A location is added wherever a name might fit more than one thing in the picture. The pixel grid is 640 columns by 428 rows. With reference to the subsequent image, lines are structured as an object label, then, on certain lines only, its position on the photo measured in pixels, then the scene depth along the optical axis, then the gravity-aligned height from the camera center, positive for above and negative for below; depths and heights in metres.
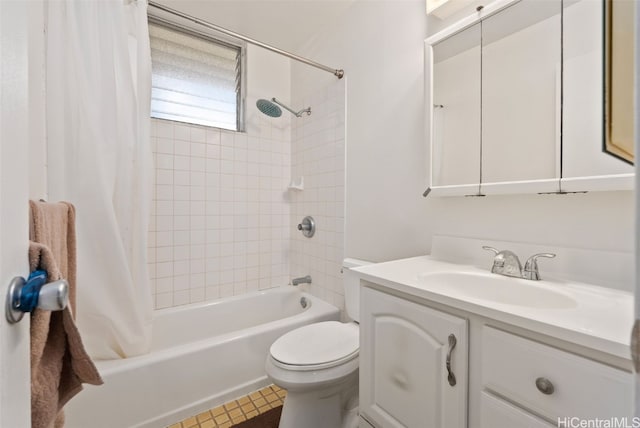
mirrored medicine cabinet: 0.86 +0.42
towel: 0.45 -0.27
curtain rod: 1.37 +0.99
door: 0.33 +0.02
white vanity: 0.53 -0.32
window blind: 1.94 +1.02
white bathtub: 1.20 -0.81
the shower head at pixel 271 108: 2.00 +0.78
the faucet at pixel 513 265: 0.92 -0.18
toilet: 1.13 -0.68
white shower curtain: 1.15 +0.26
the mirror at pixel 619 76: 0.31 +0.18
